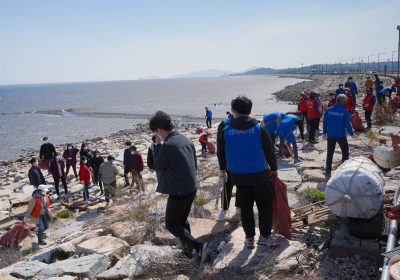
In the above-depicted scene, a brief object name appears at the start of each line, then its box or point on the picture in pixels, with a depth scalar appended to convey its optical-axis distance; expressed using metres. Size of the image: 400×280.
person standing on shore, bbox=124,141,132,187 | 9.12
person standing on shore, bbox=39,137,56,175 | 11.45
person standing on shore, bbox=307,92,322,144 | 9.54
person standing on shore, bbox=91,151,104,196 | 9.77
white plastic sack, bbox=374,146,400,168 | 5.26
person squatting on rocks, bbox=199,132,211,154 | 11.75
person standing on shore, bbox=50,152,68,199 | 9.91
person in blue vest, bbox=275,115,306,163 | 7.42
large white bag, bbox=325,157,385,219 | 3.68
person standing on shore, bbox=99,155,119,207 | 8.30
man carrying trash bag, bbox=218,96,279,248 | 3.34
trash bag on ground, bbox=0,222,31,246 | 6.52
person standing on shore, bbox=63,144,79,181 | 11.40
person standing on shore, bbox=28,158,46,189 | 9.18
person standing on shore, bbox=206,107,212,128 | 19.98
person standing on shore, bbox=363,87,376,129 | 10.64
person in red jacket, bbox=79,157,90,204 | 8.84
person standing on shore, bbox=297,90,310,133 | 10.95
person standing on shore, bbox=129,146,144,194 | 8.86
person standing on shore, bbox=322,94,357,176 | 6.01
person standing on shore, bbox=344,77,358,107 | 13.57
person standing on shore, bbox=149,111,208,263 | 3.27
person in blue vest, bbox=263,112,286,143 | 7.33
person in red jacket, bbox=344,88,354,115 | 10.15
